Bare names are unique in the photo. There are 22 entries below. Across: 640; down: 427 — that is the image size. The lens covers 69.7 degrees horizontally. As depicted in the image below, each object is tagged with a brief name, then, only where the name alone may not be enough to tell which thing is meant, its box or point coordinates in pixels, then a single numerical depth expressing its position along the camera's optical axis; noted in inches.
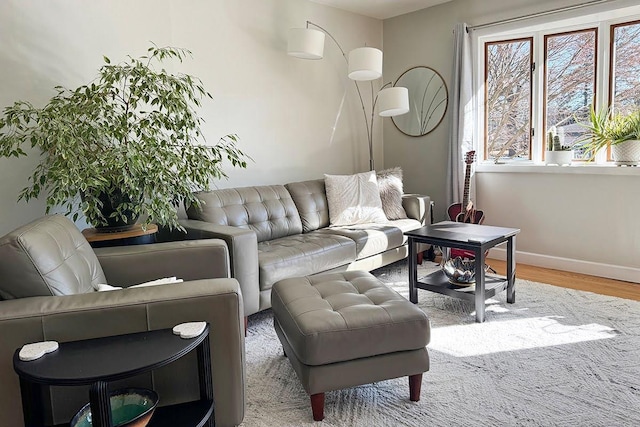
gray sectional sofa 108.0
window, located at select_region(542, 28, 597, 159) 154.6
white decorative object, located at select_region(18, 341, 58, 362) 52.1
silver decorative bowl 118.6
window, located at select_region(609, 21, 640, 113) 145.4
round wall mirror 183.8
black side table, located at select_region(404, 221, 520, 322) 111.3
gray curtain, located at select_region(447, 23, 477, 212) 170.4
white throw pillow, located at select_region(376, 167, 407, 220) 162.6
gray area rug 74.9
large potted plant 94.2
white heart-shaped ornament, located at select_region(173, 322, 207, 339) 57.2
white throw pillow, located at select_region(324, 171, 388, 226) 153.3
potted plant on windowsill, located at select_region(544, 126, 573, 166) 155.9
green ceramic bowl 55.1
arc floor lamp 146.8
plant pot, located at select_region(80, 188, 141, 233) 105.3
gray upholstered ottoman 72.2
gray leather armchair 57.0
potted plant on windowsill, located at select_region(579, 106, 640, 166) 140.3
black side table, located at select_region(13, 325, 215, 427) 48.5
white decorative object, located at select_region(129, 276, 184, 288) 72.2
